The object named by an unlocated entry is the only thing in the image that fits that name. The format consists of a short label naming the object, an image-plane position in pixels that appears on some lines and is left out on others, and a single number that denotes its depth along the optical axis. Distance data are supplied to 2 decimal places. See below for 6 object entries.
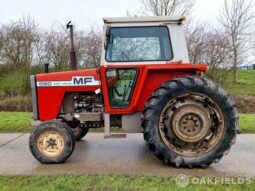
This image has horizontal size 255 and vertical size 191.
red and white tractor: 3.19
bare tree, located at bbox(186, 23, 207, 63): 10.48
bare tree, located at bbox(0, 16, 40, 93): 10.50
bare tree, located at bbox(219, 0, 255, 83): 11.25
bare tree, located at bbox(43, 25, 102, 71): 10.08
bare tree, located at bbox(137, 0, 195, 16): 11.68
